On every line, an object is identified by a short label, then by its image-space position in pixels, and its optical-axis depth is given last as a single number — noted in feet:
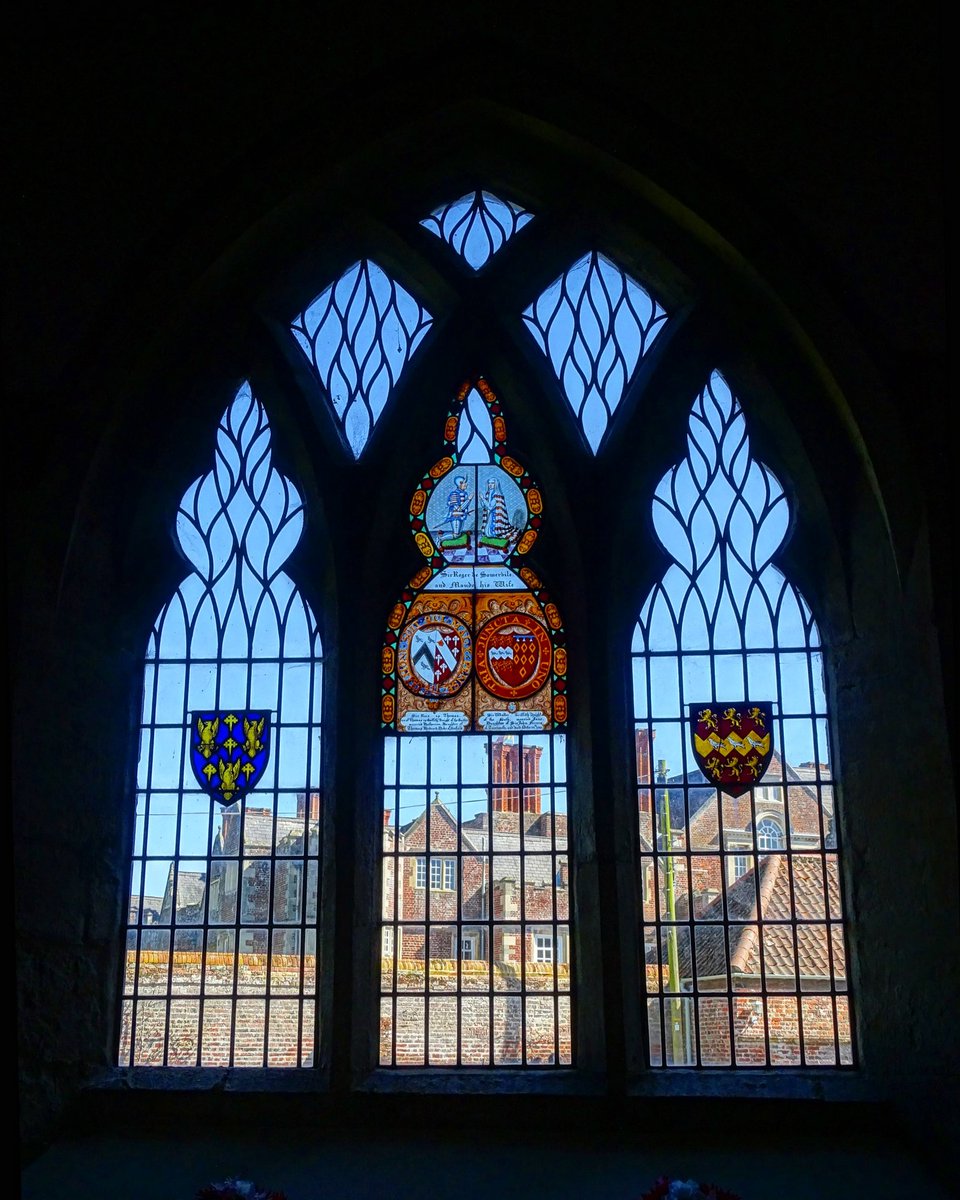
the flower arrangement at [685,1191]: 14.46
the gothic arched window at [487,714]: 18.58
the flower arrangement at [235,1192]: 14.88
